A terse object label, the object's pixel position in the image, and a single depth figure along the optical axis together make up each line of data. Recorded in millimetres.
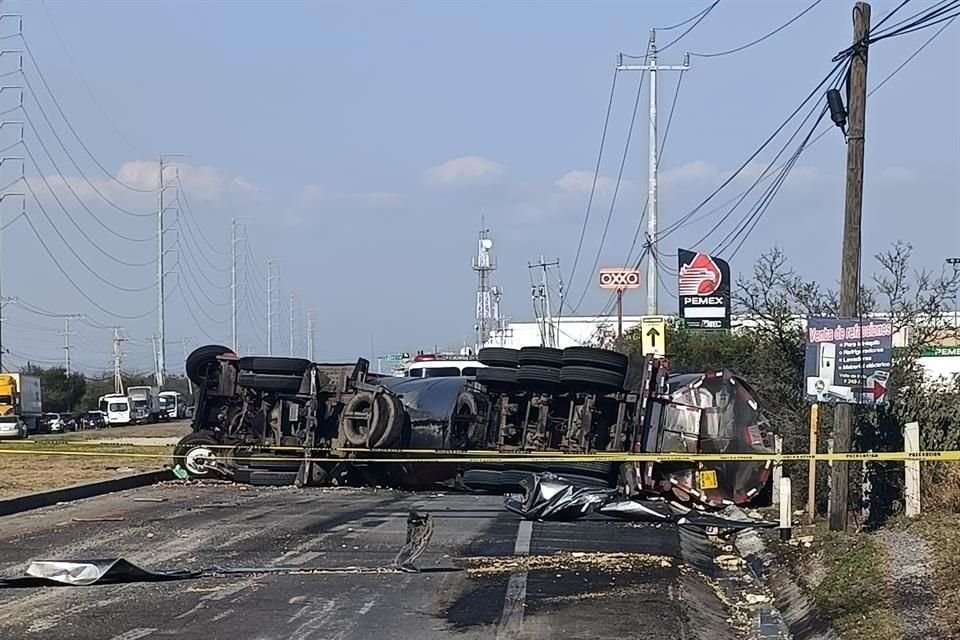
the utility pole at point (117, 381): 126150
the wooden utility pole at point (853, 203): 15180
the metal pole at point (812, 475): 16359
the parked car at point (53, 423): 75938
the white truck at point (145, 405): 90888
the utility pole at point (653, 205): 44381
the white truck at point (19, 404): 63906
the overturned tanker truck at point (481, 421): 18828
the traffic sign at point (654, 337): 23609
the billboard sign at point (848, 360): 14680
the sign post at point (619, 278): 61219
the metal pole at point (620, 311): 48716
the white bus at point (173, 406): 100500
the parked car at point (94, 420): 84875
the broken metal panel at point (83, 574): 11758
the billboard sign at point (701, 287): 49500
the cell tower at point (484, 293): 115688
